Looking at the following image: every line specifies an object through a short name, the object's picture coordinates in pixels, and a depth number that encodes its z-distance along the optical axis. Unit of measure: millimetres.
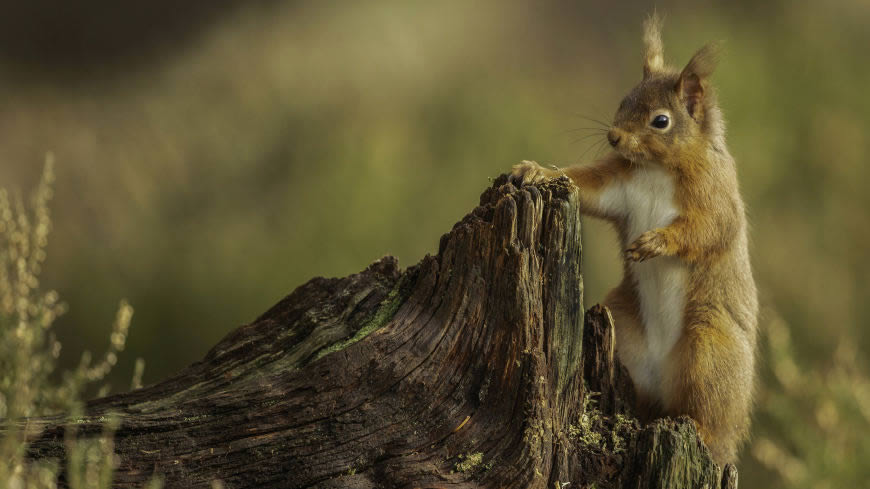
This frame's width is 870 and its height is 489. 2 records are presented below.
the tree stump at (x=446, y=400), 4937
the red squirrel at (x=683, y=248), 6145
